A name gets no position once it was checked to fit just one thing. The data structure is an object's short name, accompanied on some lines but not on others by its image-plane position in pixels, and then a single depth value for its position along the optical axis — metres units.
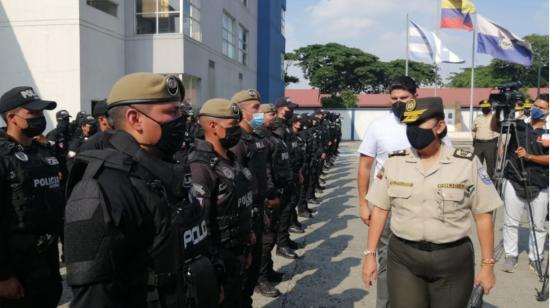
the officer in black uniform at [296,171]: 7.51
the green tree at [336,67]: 46.94
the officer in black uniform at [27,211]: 3.02
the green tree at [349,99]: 42.25
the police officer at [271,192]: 4.97
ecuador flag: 21.39
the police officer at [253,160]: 3.72
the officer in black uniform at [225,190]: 2.99
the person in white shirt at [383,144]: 3.82
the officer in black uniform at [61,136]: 8.20
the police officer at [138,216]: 1.64
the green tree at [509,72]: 55.58
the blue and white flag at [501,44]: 15.84
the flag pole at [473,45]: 25.89
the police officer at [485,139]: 10.33
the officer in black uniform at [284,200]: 6.02
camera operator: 5.54
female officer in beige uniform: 2.93
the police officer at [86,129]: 6.89
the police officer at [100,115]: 5.60
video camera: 5.47
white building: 13.20
